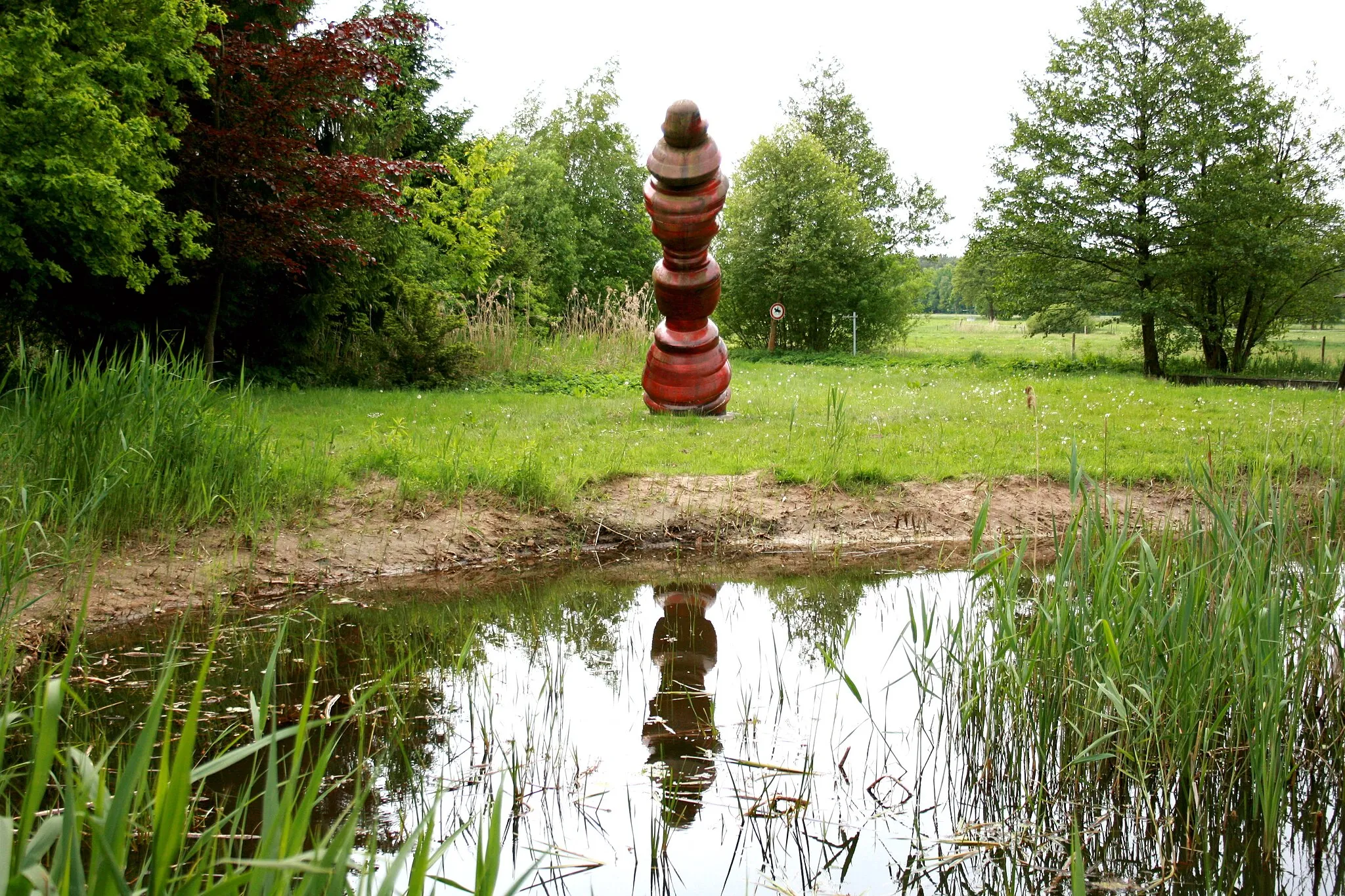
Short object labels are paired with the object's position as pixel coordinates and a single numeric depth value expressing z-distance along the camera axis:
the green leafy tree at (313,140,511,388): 15.26
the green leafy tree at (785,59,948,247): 39.53
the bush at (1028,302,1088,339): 21.00
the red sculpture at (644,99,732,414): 10.35
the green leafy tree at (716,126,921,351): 28.53
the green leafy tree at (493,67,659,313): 34.09
